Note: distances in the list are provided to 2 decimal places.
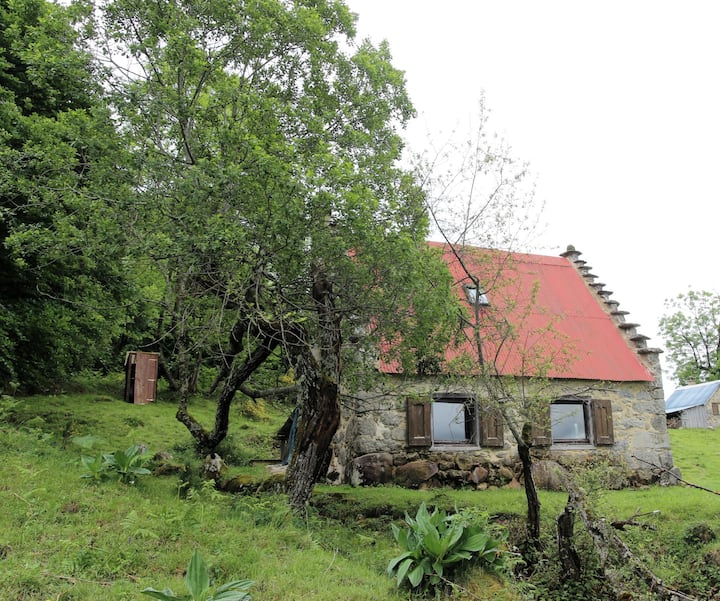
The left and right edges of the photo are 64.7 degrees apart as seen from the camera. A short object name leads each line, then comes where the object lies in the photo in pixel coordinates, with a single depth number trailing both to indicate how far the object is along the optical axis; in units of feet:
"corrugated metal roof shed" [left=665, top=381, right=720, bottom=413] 95.91
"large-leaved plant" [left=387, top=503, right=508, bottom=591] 17.52
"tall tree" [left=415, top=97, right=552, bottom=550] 28.04
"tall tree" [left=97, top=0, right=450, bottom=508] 23.00
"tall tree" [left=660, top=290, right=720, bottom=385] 128.57
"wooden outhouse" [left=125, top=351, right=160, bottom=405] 57.36
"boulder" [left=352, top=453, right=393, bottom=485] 39.50
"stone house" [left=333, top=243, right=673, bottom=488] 29.48
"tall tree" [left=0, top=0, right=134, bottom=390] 25.14
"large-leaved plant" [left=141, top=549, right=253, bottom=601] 13.88
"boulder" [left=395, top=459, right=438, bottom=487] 39.83
